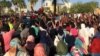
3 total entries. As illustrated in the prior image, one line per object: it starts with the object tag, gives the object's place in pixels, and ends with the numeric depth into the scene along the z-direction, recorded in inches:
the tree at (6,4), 1354.1
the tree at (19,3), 1175.0
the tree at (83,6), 1597.5
